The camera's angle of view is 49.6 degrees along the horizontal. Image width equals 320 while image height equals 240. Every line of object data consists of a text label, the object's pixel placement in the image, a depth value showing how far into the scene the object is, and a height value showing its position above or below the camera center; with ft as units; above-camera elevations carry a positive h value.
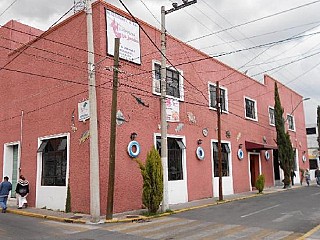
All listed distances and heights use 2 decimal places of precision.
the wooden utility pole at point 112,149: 42.93 +2.67
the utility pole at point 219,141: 62.02 +4.81
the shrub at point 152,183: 46.83 -1.85
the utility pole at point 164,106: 49.24 +9.05
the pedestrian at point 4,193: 54.03 -3.04
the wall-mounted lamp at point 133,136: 52.80 +5.14
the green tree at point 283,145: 93.09 +5.41
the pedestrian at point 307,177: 105.60 -3.63
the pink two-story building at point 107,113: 51.13 +10.06
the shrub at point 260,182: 76.49 -3.55
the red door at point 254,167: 90.27 -0.12
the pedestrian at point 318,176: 102.58 -3.32
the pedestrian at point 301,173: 119.24 -2.86
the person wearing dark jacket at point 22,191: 57.21 -3.05
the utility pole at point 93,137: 41.78 +4.20
